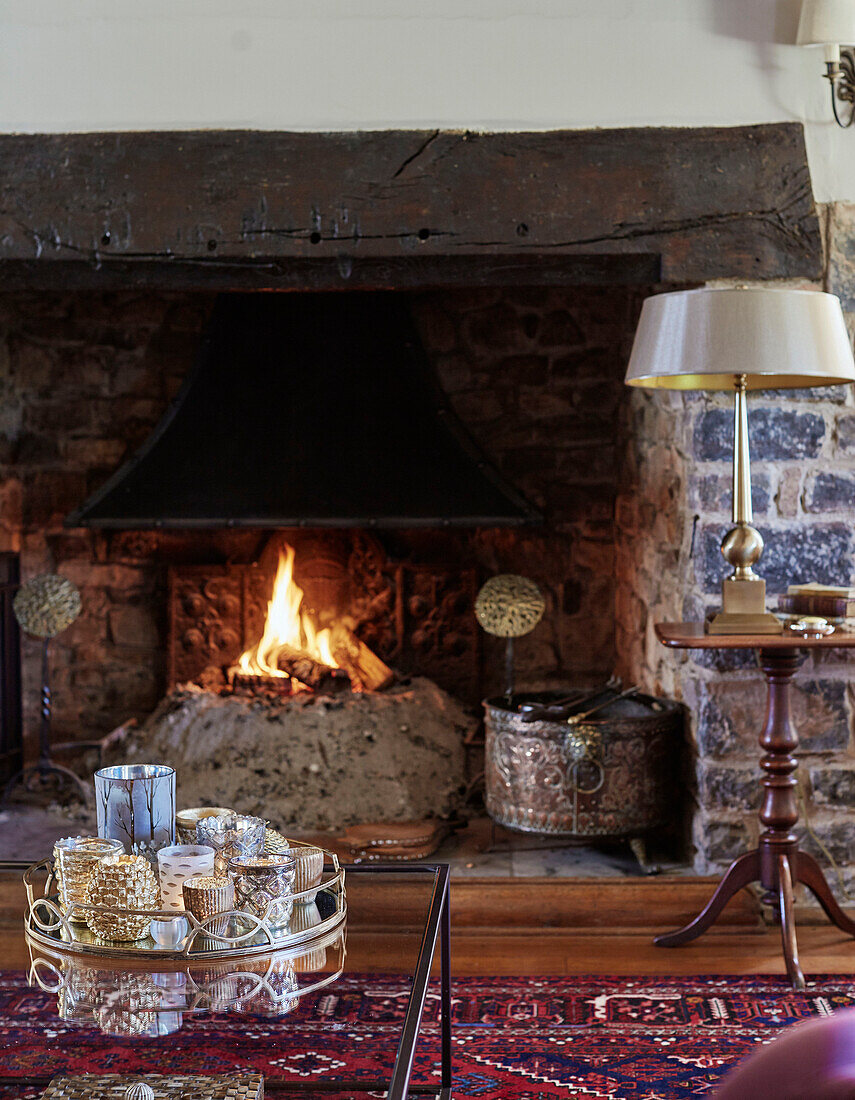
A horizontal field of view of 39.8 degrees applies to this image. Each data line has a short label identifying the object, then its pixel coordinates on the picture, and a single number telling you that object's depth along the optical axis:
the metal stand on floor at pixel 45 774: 4.01
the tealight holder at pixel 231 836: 1.70
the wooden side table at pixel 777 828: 2.73
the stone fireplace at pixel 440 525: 3.09
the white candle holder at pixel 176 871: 1.61
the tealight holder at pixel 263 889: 1.61
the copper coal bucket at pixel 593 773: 3.14
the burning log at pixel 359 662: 4.12
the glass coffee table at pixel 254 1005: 1.48
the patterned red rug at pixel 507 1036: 1.55
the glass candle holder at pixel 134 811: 1.74
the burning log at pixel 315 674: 4.04
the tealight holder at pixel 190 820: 1.79
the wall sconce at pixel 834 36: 2.86
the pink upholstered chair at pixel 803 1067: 1.06
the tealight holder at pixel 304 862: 1.74
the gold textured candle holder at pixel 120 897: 1.58
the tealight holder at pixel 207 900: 1.59
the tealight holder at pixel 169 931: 1.58
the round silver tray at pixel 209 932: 1.56
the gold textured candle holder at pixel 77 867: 1.62
